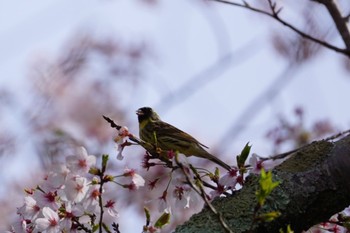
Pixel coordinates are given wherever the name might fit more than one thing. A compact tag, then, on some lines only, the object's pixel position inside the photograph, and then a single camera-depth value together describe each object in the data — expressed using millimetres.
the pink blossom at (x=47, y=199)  5289
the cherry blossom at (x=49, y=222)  5137
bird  7160
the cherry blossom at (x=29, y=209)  5418
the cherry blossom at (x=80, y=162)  5137
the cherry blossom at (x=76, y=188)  5090
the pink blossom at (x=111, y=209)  5433
